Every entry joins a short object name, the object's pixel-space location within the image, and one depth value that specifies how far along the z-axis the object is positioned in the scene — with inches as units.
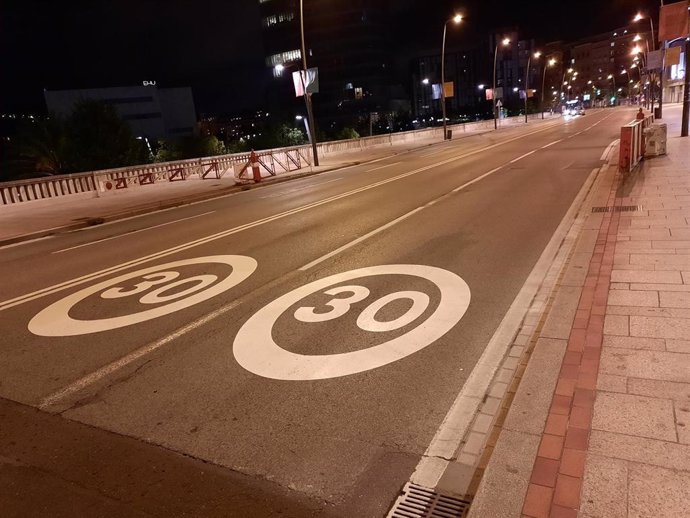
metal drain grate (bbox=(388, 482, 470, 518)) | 113.7
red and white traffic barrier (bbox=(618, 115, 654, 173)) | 560.7
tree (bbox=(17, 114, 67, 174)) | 1364.4
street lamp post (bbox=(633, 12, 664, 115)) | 1512.1
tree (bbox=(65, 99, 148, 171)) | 1359.5
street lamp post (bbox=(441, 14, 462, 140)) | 1871.9
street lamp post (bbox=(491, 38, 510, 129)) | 2335.1
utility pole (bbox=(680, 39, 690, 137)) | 807.6
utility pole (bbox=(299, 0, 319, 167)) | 1057.6
